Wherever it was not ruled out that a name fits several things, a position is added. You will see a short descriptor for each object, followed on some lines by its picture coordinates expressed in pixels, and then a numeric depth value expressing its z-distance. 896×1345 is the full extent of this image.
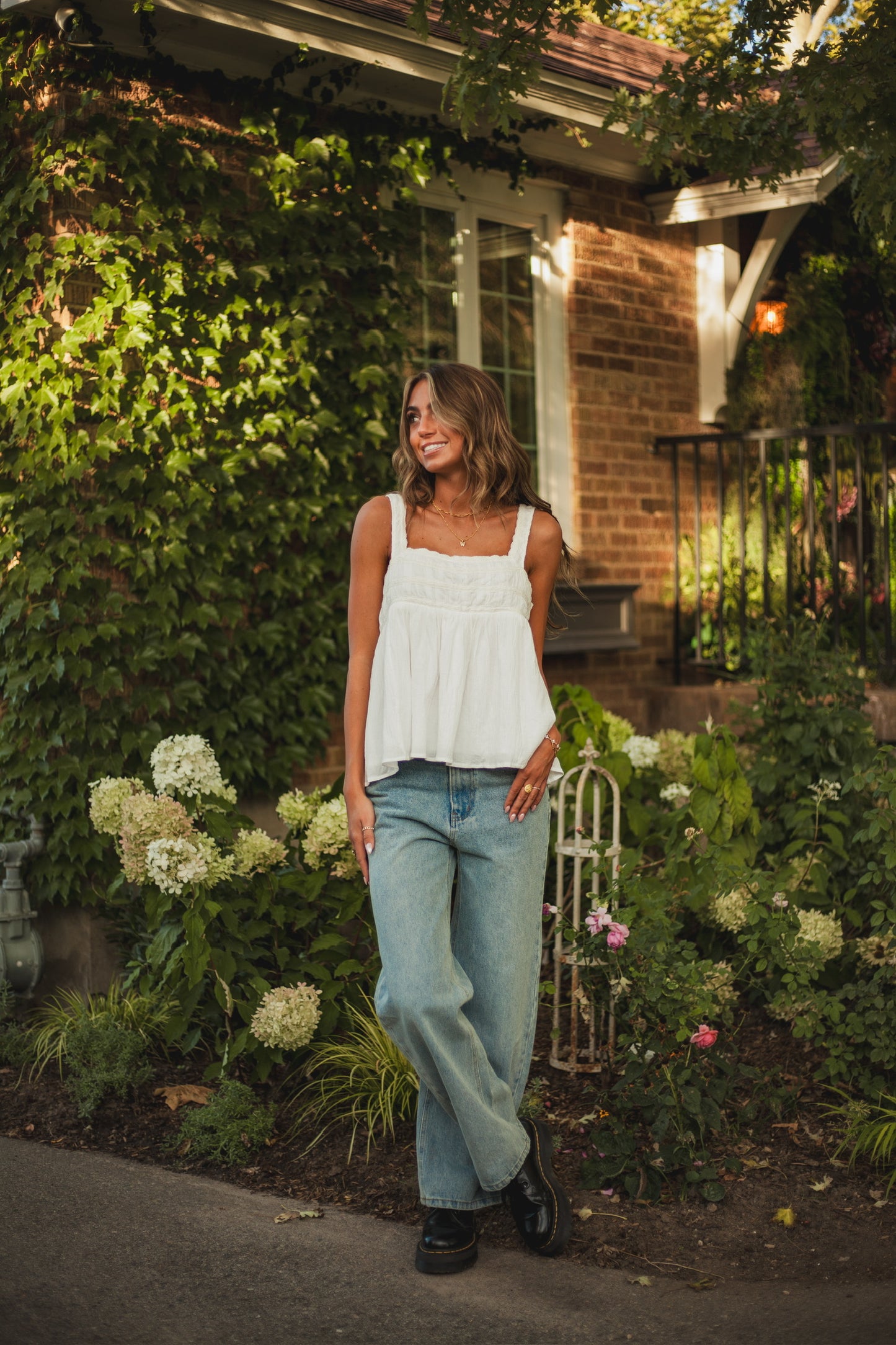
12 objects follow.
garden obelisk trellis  3.92
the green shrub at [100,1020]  4.18
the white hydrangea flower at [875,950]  3.84
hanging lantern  7.75
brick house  6.55
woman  2.76
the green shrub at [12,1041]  4.37
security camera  4.76
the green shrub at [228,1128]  3.53
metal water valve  4.58
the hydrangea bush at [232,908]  3.73
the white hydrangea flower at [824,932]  3.95
